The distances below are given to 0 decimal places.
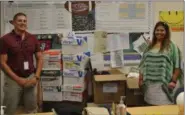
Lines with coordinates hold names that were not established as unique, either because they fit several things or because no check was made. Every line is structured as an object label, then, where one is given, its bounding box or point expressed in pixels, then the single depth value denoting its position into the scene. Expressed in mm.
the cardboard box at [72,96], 3701
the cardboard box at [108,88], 3434
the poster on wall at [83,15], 3666
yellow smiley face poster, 3701
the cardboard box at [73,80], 3711
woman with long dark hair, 2758
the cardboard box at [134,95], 3344
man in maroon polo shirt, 3078
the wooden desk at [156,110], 2107
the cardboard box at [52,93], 3711
